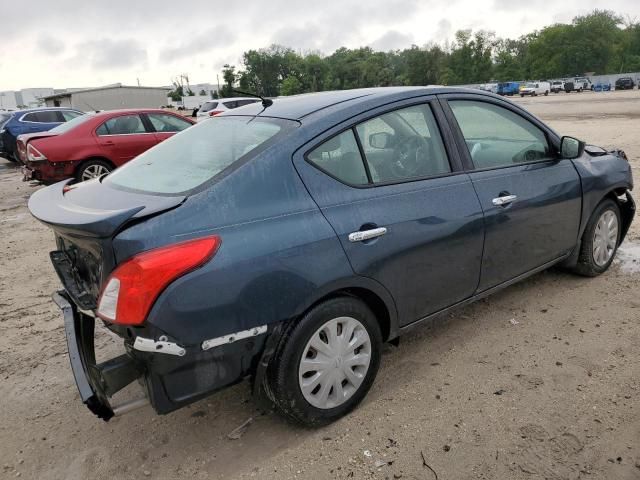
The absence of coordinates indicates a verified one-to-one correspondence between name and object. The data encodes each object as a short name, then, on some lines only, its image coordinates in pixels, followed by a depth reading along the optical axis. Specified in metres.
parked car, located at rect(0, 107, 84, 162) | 14.63
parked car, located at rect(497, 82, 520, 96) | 69.12
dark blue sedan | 2.16
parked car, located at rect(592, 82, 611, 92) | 64.50
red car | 9.02
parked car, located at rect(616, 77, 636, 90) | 61.57
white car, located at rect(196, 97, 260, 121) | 18.62
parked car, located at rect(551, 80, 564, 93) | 65.94
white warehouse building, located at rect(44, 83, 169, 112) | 48.81
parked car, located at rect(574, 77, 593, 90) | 65.96
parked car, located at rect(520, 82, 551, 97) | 60.75
